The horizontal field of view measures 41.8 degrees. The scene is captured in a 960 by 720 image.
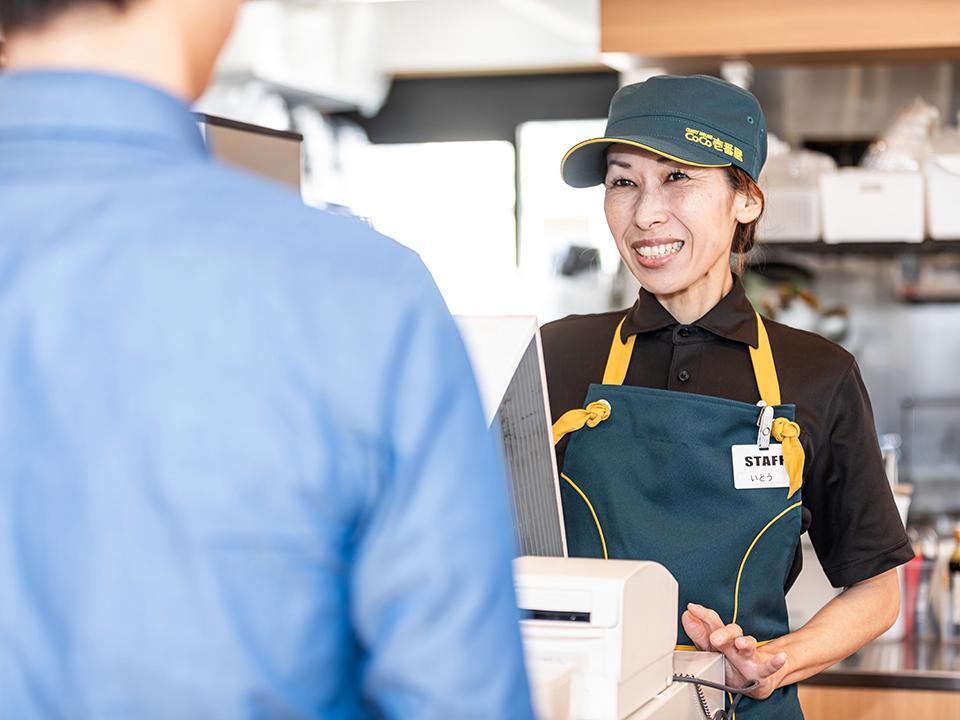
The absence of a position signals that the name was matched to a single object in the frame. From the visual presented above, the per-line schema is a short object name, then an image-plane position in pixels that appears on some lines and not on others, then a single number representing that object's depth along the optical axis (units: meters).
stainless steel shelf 3.06
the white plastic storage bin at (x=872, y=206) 3.02
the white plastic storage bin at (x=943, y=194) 2.99
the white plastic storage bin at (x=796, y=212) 3.05
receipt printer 1.22
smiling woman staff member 1.68
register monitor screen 1.35
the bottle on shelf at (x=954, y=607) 2.91
